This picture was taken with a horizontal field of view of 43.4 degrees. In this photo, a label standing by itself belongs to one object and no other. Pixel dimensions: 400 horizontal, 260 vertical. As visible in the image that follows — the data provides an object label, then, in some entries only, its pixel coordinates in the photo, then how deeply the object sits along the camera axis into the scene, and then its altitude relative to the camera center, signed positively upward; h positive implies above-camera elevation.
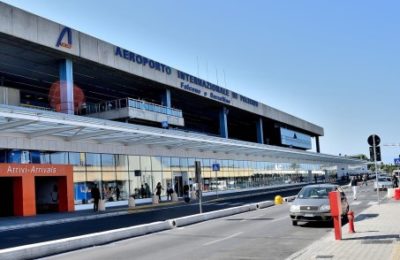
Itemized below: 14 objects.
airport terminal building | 29.94 +3.21
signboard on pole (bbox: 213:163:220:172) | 39.94 +0.64
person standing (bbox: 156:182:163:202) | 41.06 -0.96
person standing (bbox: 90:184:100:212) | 32.56 -1.12
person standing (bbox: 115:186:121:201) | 38.89 -0.91
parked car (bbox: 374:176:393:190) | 45.22 -1.54
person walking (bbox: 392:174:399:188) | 44.91 -1.40
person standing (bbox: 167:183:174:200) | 43.66 -1.25
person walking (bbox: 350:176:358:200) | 32.52 -1.12
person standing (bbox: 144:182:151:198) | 42.91 -0.92
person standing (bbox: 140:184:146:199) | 42.15 -1.10
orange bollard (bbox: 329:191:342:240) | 12.98 -1.08
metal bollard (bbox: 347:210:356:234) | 14.27 -1.58
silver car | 17.12 -1.29
